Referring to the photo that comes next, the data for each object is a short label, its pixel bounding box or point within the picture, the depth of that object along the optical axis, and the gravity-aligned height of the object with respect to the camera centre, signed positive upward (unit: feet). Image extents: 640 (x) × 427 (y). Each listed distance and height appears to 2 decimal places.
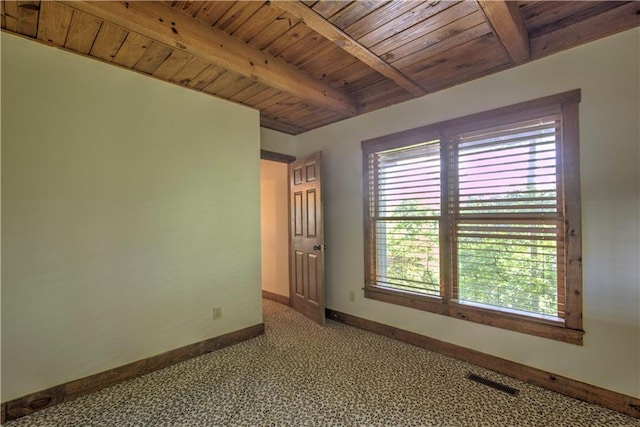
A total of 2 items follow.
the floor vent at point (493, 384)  7.25 -4.36
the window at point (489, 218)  7.27 -0.16
